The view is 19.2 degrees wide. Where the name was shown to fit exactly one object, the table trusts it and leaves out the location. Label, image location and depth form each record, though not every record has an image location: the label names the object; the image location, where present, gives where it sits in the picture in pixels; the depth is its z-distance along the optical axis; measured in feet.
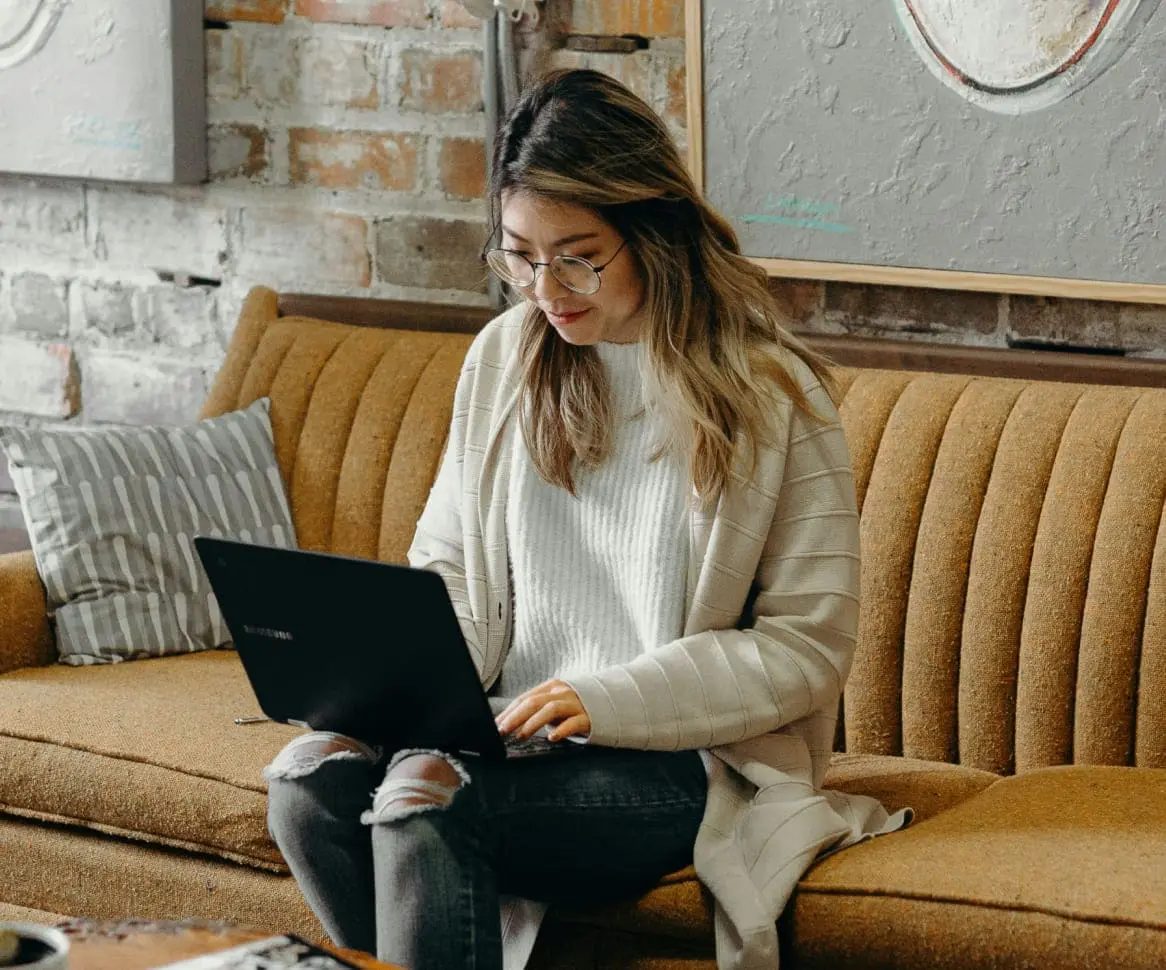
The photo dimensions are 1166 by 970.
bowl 10.17
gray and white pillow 14.25
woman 11.88
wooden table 10.78
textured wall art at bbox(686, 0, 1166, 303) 13.95
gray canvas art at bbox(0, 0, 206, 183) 16.03
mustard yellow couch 12.67
